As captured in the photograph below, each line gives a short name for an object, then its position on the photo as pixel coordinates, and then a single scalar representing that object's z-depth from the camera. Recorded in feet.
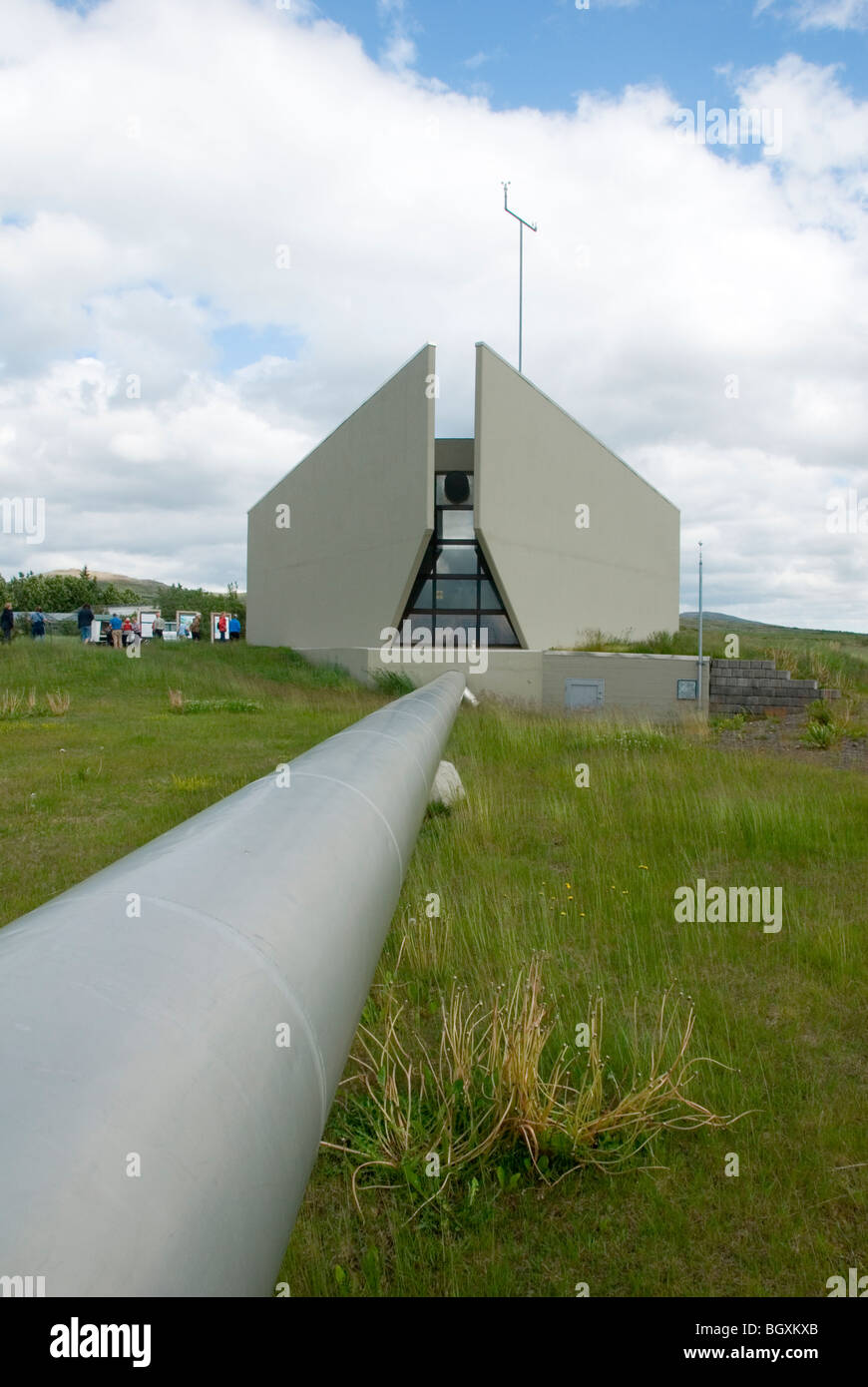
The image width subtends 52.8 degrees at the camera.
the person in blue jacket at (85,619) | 99.14
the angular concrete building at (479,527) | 63.93
